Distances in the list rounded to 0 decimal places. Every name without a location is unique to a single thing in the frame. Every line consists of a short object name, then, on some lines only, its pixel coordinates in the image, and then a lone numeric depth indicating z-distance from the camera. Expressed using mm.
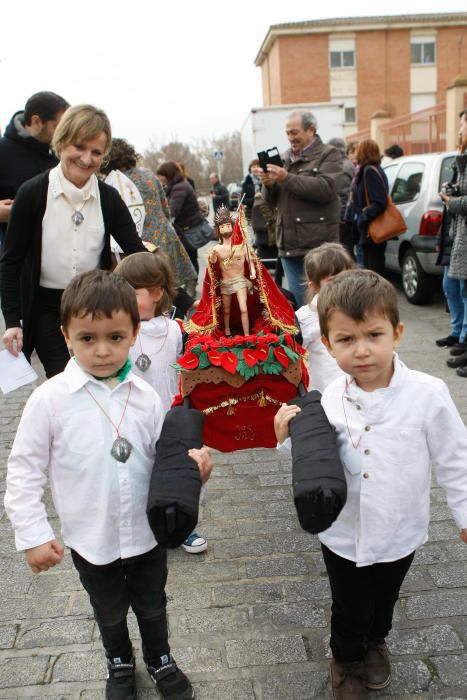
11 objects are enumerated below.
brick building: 39719
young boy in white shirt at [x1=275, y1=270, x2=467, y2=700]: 1978
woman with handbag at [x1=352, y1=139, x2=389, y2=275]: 7270
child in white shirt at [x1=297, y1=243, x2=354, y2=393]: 3395
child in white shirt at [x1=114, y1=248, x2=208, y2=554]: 2975
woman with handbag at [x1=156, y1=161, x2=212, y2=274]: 8430
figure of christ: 3318
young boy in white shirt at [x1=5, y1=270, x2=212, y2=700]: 2004
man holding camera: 5121
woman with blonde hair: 2932
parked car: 7785
